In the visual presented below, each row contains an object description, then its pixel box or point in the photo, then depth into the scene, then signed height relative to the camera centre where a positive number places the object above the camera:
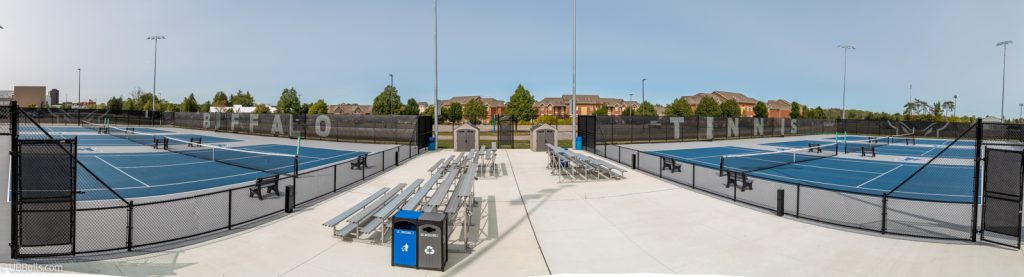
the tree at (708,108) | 83.03 +4.55
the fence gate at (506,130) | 31.33 -0.18
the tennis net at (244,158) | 21.69 -2.14
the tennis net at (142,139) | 36.22 -1.82
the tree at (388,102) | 76.31 +4.07
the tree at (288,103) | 87.44 +4.05
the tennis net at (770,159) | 23.45 -1.64
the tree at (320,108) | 87.06 +3.11
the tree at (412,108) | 82.96 +3.45
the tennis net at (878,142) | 36.66 -0.63
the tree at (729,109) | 85.00 +4.60
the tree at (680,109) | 84.06 +4.40
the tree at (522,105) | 80.64 +4.30
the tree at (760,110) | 89.81 +4.72
